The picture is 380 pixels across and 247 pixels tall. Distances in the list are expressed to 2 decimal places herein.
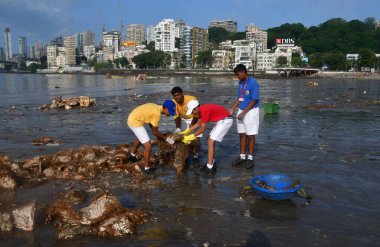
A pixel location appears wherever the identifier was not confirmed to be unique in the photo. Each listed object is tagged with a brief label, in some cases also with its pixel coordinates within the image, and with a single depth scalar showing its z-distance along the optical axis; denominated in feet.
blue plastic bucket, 19.71
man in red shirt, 25.12
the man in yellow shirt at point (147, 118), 25.09
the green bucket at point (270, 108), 59.69
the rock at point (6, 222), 17.08
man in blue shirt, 27.30
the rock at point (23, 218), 17.19
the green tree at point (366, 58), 418.51
